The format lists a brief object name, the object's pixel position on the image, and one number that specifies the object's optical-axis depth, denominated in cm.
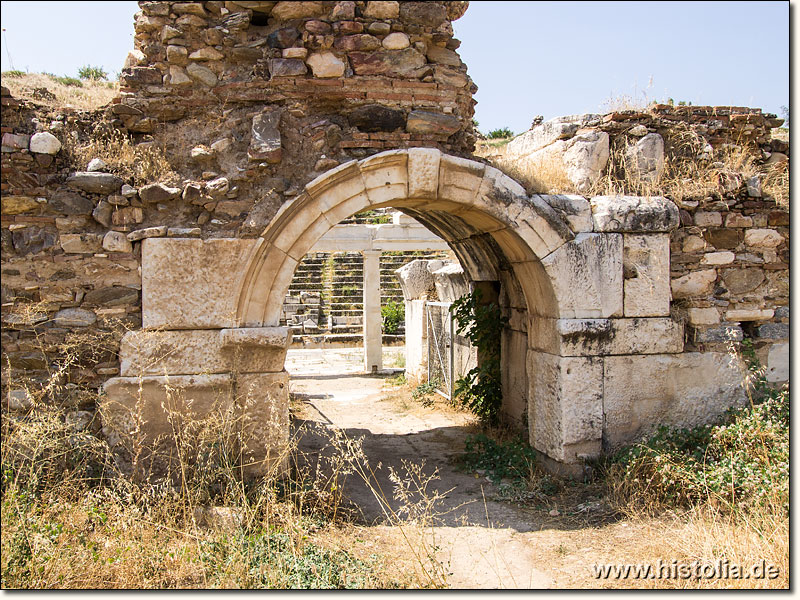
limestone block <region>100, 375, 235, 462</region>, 405
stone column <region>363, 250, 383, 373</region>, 1191
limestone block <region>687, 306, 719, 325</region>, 504
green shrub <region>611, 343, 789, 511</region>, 411
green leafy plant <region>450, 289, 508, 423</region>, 632
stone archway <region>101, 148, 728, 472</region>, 416
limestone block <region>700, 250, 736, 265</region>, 507
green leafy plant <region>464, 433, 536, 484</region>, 509
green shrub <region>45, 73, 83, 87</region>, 578
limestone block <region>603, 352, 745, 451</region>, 488
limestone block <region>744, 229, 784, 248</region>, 512
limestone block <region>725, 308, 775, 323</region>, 511
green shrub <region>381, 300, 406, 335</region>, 1680
